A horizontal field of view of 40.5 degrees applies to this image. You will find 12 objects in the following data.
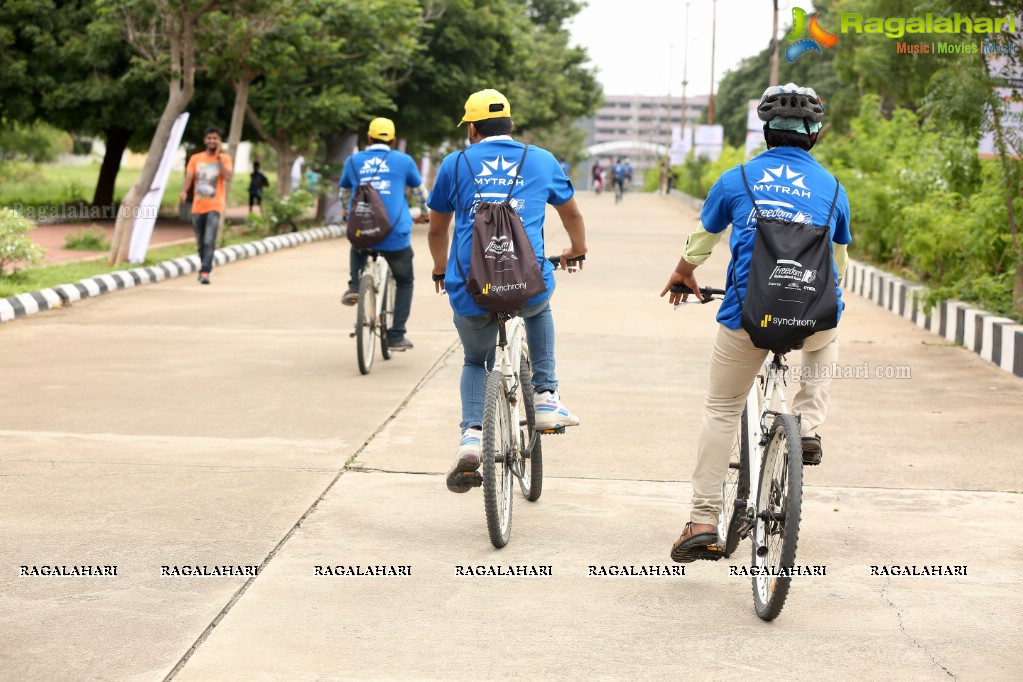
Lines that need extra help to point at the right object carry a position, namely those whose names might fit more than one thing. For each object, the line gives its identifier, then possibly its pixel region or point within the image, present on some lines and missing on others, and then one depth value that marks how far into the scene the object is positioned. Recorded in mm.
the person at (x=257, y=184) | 33156
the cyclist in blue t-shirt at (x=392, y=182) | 10172
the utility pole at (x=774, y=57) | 30000
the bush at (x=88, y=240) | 20922
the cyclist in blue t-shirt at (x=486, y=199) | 5680
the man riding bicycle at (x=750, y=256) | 4707
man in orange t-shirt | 15727
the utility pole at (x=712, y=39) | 53594
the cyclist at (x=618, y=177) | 47219
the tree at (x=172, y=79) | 17750
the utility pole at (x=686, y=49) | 68525
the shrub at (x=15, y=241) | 14477
